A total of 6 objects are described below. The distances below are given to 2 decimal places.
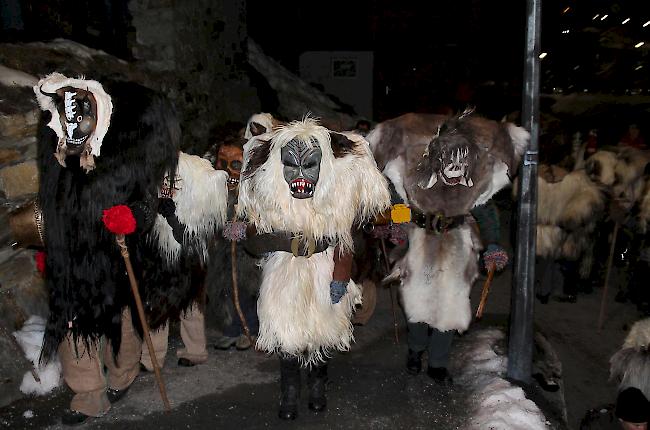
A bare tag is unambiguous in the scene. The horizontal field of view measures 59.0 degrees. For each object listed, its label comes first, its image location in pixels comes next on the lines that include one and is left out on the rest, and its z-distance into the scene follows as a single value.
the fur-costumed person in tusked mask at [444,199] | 4.39
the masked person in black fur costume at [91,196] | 3.81
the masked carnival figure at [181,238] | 4.35
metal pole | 4.09
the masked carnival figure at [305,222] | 3.79
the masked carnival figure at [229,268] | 4.98
